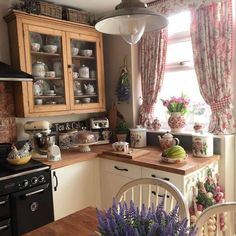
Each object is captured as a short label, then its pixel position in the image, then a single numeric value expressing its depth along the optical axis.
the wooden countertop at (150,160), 1.79
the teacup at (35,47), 2.29
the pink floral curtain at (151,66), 2.51
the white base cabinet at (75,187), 2.10
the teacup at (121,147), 2.30
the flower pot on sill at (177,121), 2.32
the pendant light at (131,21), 0.92
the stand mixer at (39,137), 2.27
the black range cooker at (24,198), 1.75
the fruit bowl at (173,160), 1.90
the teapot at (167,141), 2.19
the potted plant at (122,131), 2.66
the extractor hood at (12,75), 1.90
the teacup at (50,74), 2.44
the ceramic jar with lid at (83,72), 2.70
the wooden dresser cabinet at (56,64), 2.21
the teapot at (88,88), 2.75
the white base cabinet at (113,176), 2.12
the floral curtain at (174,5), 2.10
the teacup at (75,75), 2.63
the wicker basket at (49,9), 2.29
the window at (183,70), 2.40
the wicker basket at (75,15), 2.48
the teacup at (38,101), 2.32
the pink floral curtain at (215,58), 2.02
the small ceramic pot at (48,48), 2.40
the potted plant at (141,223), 0.65
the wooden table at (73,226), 1.11
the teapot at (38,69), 2.33
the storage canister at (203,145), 2.00
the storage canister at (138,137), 2.52
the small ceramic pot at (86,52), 2.69
